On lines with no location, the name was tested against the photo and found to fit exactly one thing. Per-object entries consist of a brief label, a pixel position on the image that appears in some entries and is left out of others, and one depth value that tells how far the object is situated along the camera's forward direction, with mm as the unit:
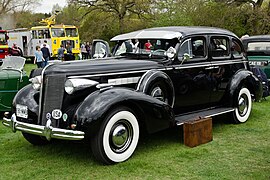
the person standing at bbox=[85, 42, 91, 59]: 25905
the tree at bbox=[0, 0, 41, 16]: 49750
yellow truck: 26375
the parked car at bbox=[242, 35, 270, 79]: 9633
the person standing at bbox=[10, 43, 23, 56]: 25867
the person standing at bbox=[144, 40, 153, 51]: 6012
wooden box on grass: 5359
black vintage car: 4496
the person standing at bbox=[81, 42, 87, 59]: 25938
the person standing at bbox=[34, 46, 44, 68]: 18359
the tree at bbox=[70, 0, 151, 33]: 33656
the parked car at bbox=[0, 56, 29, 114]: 7160
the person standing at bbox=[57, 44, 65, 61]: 20777
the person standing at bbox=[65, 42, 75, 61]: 21747
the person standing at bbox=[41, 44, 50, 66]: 19772
